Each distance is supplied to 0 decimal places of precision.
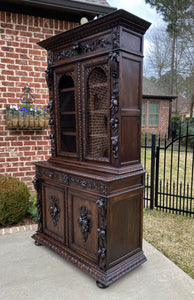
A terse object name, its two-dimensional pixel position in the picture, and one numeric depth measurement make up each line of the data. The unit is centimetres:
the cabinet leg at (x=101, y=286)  215
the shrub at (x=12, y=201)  330
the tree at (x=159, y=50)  1650
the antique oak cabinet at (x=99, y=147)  209
